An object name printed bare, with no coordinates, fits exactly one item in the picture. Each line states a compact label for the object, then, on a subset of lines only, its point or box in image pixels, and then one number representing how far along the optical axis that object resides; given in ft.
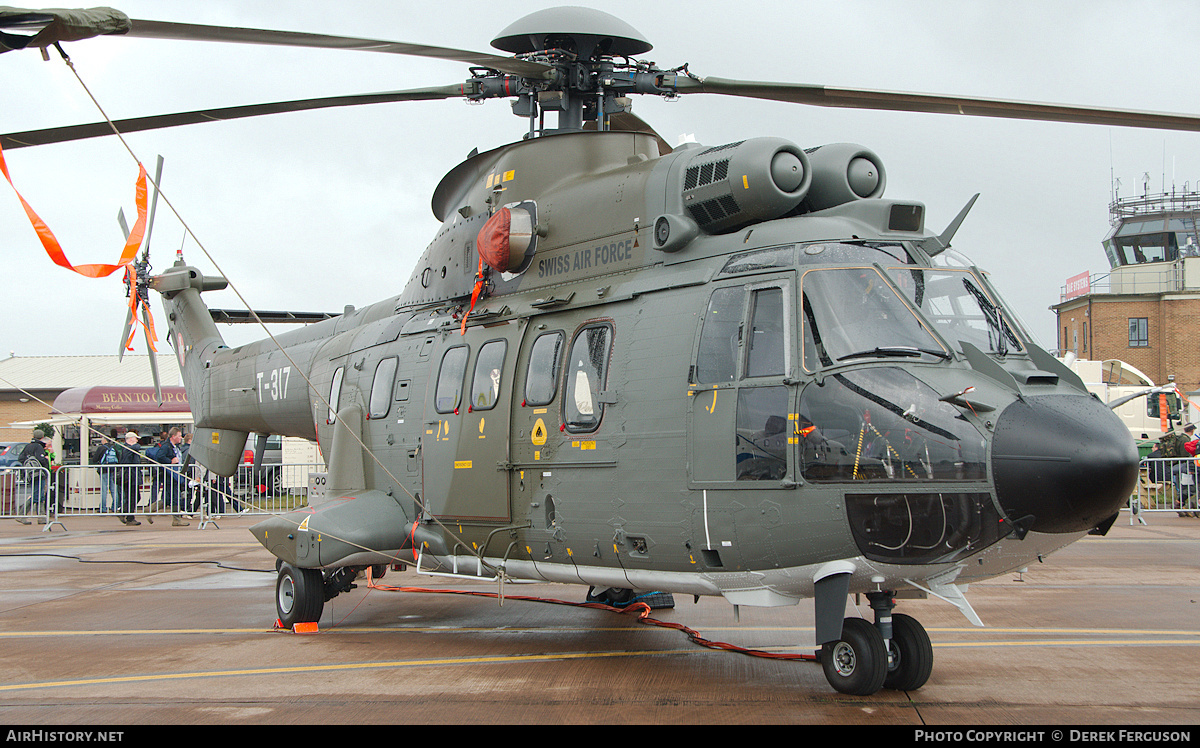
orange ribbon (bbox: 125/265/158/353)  42.39
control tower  135.44
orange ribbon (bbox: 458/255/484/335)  27.63
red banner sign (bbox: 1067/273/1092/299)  143.43
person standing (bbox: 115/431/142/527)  68.03
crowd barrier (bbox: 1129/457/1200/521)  61.41
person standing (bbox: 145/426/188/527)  69.62
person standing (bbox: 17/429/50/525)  66.69
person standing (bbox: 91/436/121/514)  68.08
